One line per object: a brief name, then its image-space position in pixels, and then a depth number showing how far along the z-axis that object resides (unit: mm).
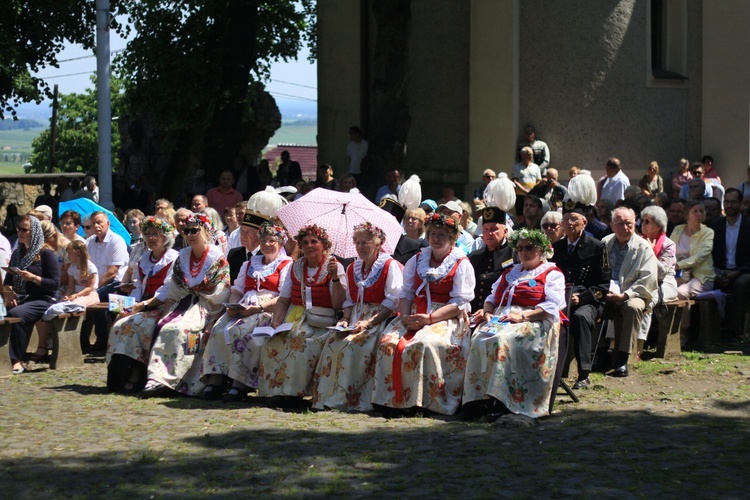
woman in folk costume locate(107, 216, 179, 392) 10883
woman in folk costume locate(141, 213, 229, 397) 10625
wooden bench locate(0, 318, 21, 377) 11664
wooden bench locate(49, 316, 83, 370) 12125
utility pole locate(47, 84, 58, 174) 58688
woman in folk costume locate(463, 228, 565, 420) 9203
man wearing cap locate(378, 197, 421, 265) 11523
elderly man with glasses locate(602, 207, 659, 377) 11148
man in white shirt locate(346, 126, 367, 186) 20562
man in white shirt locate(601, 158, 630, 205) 17516
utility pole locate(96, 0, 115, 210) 17172
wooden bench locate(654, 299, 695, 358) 11883
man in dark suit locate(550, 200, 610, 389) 10672
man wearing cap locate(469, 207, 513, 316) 10500
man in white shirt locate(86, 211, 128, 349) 13234
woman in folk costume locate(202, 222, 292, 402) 10422
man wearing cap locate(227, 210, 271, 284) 11234
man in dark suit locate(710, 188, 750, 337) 12852
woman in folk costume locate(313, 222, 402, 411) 9914
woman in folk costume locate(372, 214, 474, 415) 9555
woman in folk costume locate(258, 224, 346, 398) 10125
